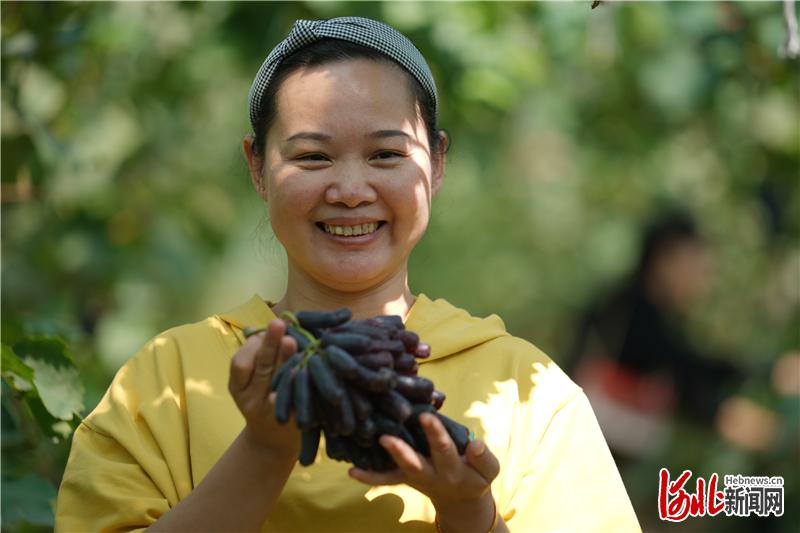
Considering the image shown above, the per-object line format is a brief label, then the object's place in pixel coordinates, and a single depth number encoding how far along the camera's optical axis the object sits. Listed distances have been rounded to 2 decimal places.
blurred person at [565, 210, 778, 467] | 16.02
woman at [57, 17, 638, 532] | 4.86
